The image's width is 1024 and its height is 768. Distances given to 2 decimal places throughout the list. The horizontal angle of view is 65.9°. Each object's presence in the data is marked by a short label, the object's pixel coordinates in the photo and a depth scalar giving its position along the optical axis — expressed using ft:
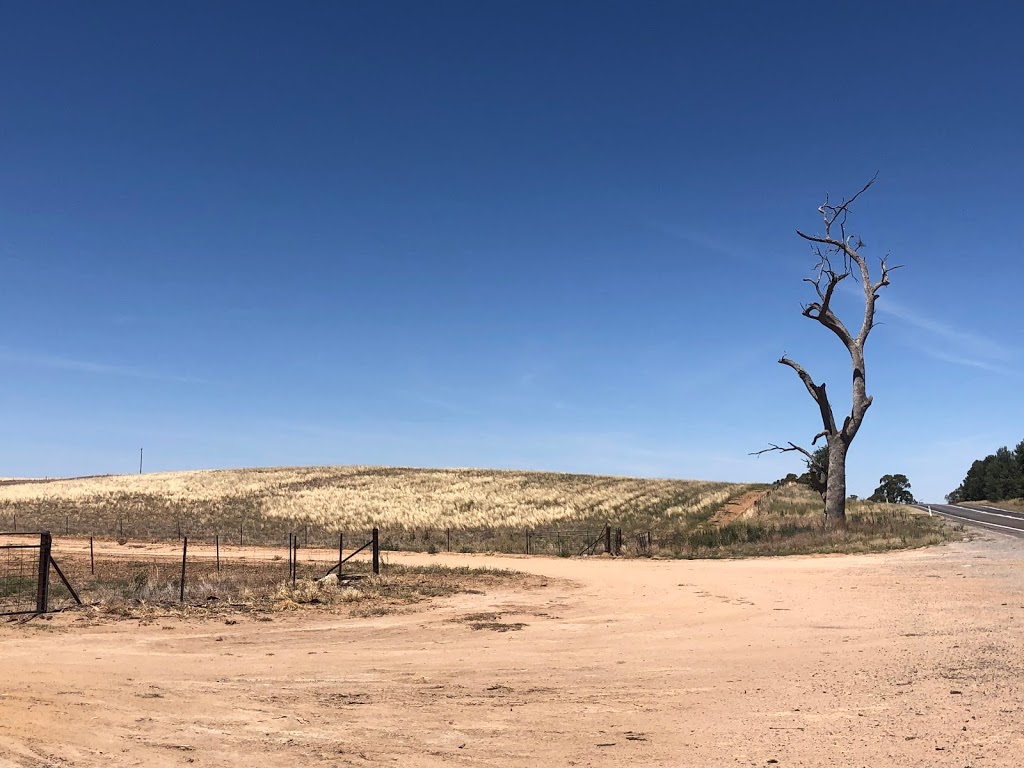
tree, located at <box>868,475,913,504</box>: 417.08
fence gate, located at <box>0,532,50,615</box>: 48.80
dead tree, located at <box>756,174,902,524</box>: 117.50
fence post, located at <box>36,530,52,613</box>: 48.57
